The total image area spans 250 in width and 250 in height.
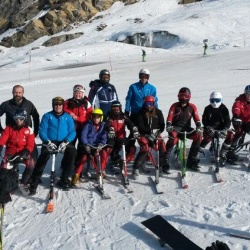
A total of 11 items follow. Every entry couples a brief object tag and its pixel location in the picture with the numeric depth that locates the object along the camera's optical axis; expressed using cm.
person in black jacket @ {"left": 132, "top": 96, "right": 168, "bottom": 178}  751
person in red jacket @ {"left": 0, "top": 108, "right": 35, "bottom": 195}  688
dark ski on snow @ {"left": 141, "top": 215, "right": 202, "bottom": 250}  511
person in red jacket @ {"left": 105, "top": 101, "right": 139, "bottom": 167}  762
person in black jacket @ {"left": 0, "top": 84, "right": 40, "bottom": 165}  749
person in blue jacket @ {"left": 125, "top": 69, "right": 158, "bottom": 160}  840
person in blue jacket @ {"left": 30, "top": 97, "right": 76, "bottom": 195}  705
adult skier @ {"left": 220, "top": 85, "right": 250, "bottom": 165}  791
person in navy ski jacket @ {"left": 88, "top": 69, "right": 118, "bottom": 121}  843
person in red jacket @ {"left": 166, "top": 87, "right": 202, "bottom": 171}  775
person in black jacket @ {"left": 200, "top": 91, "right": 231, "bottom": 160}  778
